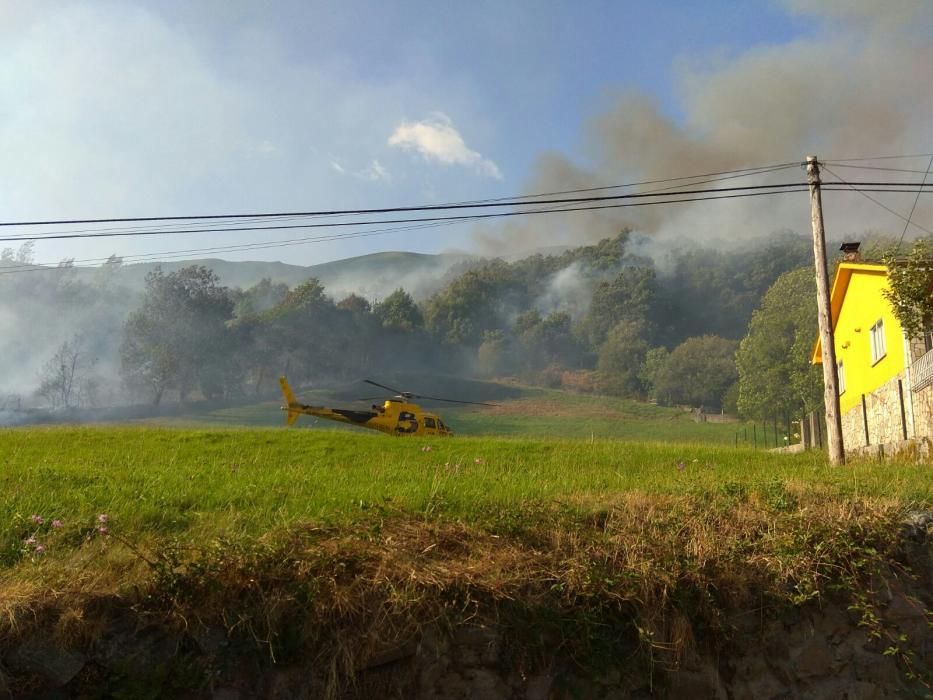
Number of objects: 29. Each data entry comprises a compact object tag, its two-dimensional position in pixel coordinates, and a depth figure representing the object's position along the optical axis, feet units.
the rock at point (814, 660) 25.23
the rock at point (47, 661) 20.38
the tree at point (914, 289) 55.42
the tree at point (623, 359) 357.20
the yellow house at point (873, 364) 66.33
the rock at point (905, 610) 26.73
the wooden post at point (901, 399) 67.67
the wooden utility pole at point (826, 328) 51.21
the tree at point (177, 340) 266.16
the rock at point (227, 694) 20.94
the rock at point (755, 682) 24.62
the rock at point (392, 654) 21.88
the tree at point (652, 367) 324.06
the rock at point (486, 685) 22.30
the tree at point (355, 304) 371.29
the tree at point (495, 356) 413.80
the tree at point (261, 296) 485.56
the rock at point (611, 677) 23.12
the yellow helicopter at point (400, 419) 89.51
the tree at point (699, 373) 285.64
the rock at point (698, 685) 23.71
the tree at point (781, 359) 163.73
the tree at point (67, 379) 279.69
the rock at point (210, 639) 21.29
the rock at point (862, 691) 25.31
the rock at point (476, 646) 22.59
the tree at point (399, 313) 403.13
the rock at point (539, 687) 22.54
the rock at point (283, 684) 21.26
